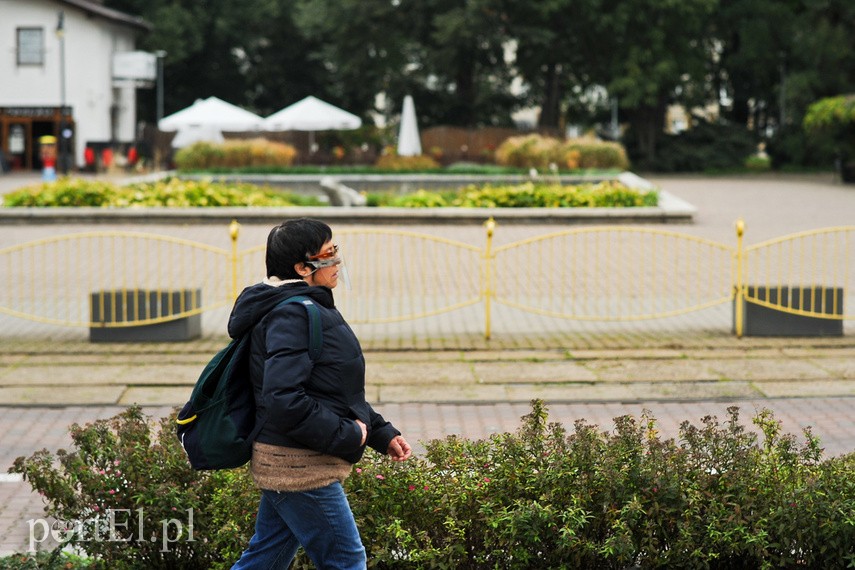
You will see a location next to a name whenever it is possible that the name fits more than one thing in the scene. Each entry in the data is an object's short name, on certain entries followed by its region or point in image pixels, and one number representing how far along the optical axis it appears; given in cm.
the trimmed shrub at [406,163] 3912
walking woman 414
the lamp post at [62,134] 4656
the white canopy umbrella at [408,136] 4219
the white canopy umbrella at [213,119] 4403
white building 5450
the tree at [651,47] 5209
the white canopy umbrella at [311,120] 4412
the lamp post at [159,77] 5811
